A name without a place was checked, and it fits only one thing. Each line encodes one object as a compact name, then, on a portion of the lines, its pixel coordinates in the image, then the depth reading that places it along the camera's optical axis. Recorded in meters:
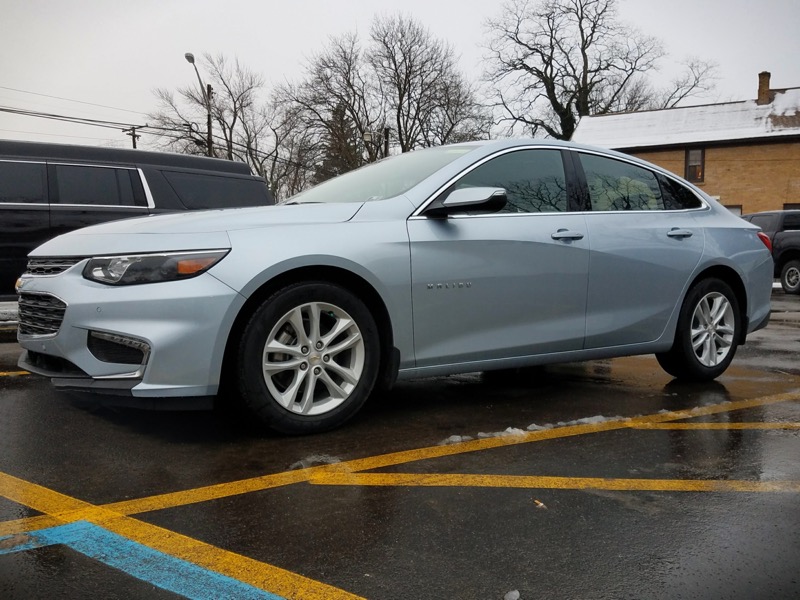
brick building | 30.89
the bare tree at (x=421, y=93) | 41.09
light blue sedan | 3.11
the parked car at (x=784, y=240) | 15.27
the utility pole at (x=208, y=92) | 23.47
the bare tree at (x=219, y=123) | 42.53
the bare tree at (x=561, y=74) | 45.81
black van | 6.67
